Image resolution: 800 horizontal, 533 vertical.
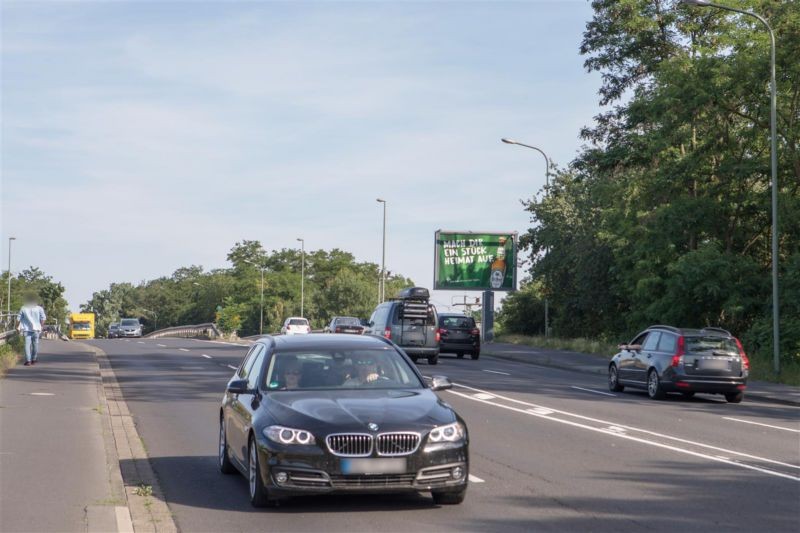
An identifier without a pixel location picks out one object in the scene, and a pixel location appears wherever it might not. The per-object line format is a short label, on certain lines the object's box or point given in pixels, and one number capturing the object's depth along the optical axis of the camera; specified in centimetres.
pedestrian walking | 2630
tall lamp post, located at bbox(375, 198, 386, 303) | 6639
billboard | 5400
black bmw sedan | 842
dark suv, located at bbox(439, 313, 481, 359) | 4066
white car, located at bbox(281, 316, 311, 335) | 5666
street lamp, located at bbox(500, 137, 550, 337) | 4897
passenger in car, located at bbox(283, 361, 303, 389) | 961
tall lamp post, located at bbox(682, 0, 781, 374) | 2741
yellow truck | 9100
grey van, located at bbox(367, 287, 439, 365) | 3478
